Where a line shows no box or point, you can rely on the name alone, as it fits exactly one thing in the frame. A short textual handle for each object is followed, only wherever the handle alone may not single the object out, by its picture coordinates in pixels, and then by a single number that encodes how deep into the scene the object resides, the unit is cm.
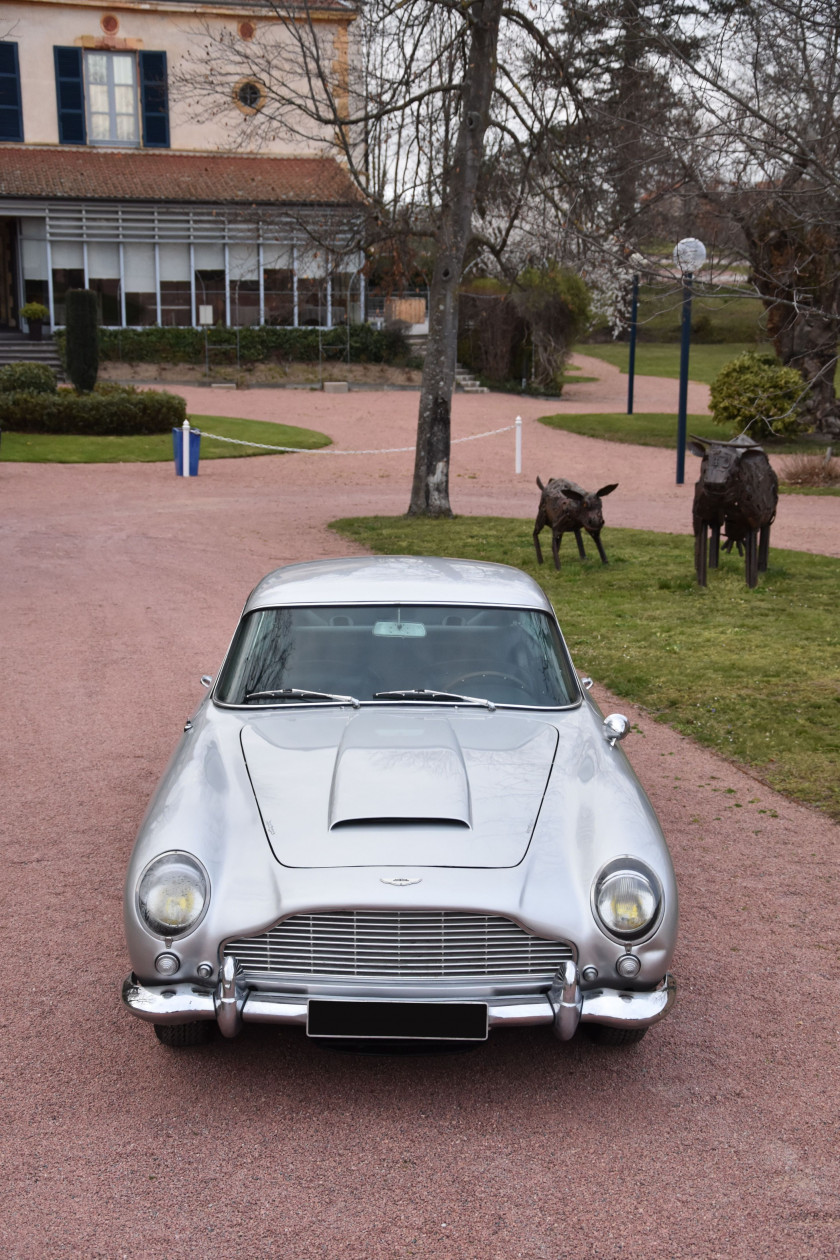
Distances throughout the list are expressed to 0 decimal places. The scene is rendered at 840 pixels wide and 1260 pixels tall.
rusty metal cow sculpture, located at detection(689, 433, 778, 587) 1138
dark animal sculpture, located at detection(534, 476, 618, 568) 1255
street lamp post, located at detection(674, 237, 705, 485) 1653
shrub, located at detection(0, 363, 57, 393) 2675
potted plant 3566
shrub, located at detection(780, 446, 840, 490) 2236
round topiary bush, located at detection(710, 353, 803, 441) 2486
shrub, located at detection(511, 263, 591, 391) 3556
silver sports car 353
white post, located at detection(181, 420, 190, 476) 2133
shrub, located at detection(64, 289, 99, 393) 2770
